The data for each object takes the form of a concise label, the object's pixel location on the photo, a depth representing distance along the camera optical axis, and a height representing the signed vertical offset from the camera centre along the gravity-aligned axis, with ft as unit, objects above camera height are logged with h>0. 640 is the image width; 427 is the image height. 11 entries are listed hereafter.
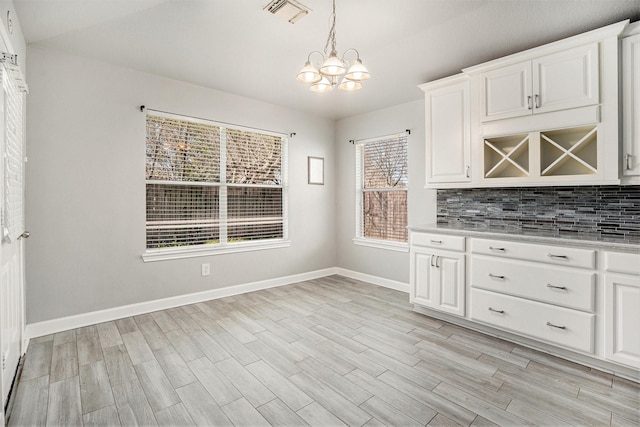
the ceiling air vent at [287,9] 7.21 +4.64
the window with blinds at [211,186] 11.55 +0.99
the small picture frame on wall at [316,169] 15.98 +2.07
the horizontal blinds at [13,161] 6.36 +1.13
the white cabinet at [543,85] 8.02 +3.39
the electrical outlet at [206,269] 12.55 -2.28
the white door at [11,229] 6.05 -0.38
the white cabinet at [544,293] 7.15 -2.20
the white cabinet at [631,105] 7.51 +2.47
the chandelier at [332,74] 6.81 +3.09
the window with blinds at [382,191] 14.40 +0.89
